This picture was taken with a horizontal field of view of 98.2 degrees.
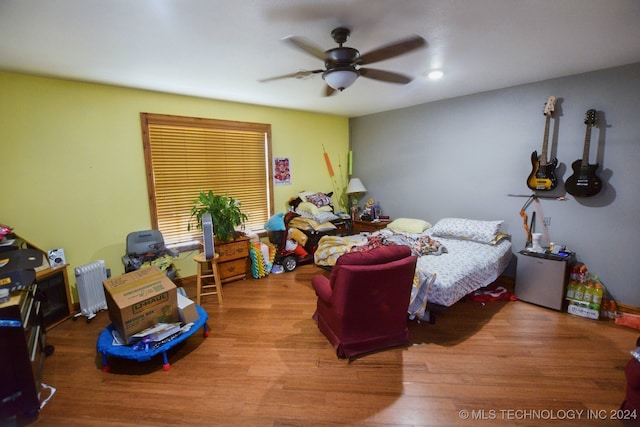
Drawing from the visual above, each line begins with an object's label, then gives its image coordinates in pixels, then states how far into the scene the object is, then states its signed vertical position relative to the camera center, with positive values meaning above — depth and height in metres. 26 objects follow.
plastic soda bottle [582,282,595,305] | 2.84 -1.21
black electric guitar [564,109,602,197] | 2.83 +0.01
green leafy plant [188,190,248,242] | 3.48 -0.44
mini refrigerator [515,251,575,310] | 2.94 -1.13
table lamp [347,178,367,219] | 5.02 -0.19
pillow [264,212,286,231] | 4.27 -0.69
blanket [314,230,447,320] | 3.22 -0.83
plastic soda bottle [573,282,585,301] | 2.88 -1.21
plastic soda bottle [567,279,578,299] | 2.92 -1.20
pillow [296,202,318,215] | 4.47 -0.48
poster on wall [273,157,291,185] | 4.52 +0.12
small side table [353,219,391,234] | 4.60 -0.82
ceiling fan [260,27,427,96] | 1.83 +0.85
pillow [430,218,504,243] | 3.39 -0.68
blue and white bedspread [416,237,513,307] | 2.50 -0.90
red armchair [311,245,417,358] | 2.07 -0.96
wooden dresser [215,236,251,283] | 3.65 -1.08
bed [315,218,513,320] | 2.53 -0.87
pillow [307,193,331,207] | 4.64 -0.36
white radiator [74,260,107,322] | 2.87 -1.11
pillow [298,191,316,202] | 4.65 -0.27
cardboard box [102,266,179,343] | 2.12 -0.95
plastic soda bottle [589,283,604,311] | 2.80 -1.24
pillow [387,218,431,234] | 3.95 -0.70
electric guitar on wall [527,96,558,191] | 3.06 +0.09
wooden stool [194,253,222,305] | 3.13 -1.15
